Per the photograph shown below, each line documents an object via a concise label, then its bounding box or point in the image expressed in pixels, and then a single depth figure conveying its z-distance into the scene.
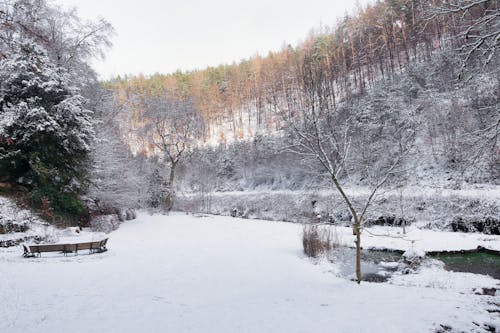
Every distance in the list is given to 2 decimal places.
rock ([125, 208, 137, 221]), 20.05
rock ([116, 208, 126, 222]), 18.71
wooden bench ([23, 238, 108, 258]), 8.91
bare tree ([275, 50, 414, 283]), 6.56
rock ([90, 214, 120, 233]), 14.44
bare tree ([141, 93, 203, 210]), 26.31
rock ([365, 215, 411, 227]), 16.82
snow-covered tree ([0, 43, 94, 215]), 12.36
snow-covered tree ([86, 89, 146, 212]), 16.47
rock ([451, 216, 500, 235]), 13.59
